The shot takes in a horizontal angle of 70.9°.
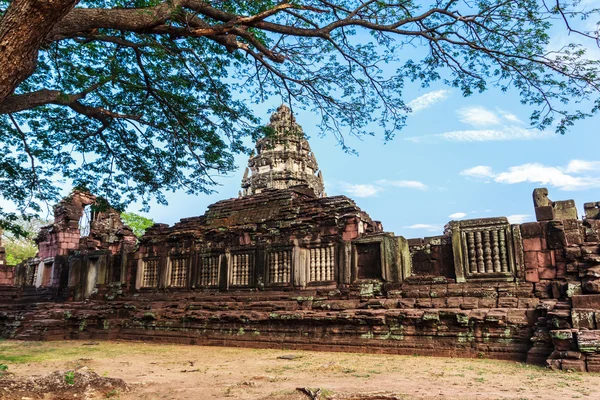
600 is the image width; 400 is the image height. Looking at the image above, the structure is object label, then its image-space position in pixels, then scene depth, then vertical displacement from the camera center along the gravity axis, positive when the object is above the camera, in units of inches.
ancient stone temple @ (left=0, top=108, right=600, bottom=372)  298.5 -1.9
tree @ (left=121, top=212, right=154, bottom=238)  1444.4 +214.3
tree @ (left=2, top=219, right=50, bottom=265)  1663.0 +143.6
